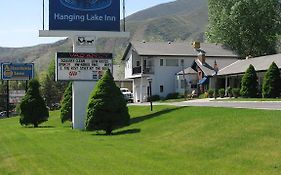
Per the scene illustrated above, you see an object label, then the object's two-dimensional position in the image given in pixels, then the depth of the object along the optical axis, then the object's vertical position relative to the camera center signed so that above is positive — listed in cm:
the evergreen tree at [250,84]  5012 +97
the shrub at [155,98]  6831 -47
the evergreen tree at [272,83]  4716 +99
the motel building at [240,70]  5438 +275
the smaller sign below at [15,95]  7881 +5
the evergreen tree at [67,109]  4400 -119
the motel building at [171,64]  6762 +407
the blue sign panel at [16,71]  7750 +369
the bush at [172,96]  6720 -22
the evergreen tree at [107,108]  3006 -79
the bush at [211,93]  5988 +13
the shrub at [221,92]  5767 +17
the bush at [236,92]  5319 +20
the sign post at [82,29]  3894 +514
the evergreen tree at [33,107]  4369 -101
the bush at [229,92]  5588 +22
